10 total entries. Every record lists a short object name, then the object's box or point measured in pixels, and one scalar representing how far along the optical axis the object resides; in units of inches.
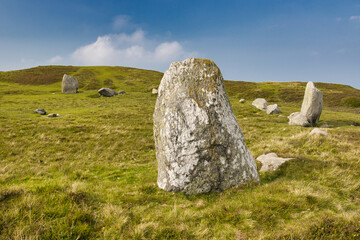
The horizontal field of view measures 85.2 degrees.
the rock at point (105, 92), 1774.1
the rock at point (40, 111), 1031.6
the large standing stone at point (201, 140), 275.7
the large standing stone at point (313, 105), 917.2
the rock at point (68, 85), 1914.4
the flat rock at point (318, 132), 527.1
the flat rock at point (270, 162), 336.5
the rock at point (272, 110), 1220.5
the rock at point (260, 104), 1350.6
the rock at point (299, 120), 885.2
